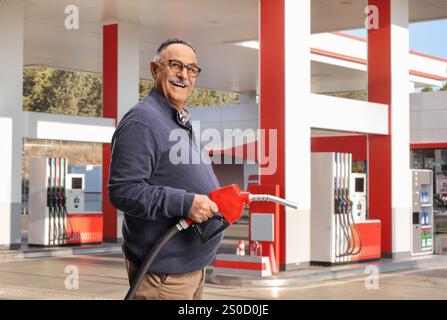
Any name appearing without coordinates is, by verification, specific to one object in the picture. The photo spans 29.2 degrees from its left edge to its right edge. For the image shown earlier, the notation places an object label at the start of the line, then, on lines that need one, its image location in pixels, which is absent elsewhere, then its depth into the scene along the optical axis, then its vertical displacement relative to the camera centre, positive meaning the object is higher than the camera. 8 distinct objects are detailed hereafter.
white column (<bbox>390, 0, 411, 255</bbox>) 17.45 +1.48
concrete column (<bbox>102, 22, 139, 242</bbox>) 20.91 +3.09
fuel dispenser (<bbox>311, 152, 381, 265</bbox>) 15.46 -0.18
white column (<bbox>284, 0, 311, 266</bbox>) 14.45 +1.28
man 3.18 +0.08
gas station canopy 19.28 +4.58
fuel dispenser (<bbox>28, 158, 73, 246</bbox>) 19.67 +0.01
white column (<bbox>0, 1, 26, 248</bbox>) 18.27 +1.79
